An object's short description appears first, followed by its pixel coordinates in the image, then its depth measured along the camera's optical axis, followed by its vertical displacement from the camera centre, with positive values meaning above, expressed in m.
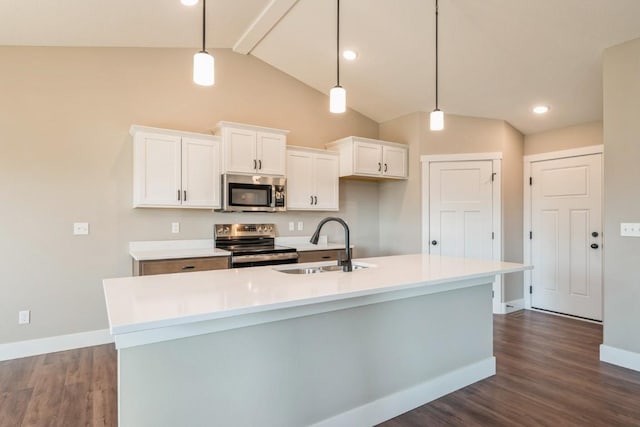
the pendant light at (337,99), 2.40 +0.78
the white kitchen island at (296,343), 1.46 -0.66
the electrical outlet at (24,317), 3.26 -0.92
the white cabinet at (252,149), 3.82 +0.73
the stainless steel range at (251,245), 3.74 -0.35
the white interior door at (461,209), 4.59 +0.09
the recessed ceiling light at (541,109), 4.14 +1.24
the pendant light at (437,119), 2.75 +0.74
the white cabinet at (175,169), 3.46 +0.46
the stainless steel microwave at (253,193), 3.88 +0.25
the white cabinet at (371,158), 4.58 +0.75
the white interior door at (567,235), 4.23 -0.23
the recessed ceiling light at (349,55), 3.91 +1.76
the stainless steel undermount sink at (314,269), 2.43 -0.37
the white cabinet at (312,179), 4.40 +0.45
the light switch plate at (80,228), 3.48 -0.13
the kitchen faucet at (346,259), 2.28 -0.29
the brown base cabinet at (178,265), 3.24 -0.47
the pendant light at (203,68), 1.99 +0.81
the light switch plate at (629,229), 2.85 -0.10
